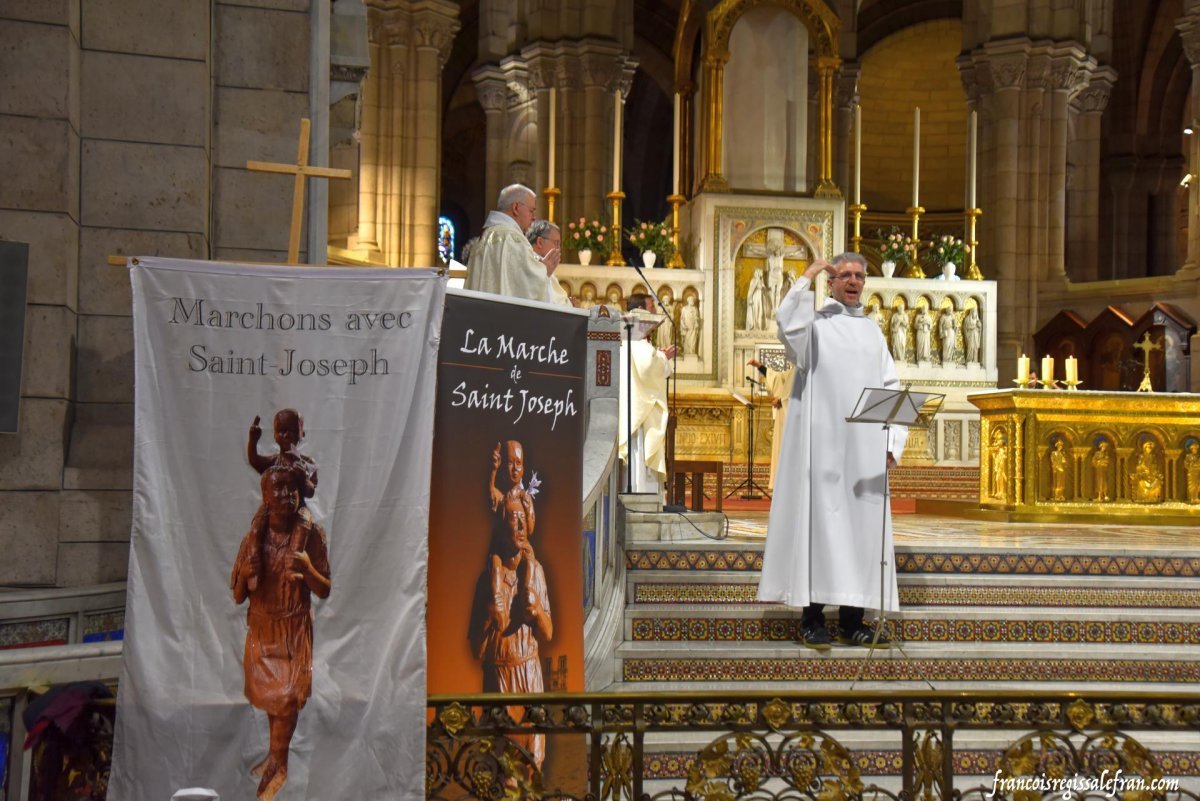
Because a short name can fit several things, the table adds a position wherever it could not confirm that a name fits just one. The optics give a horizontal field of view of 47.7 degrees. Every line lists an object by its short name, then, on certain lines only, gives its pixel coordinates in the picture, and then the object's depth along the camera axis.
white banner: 4.23
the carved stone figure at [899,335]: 15.69
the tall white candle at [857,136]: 14.91
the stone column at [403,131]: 19.20
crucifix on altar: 12.74
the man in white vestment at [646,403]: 10.27
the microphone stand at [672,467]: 9.25
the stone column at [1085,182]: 22.89
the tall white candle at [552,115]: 15.12
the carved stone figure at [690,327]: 15.27
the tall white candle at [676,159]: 15.35
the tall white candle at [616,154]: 14.32
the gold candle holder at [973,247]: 16.31
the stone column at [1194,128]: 18.22
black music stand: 6.36
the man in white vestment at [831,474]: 6.67
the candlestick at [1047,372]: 12.15
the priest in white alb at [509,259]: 6.50
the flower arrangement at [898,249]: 16.17
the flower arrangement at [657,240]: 15.53
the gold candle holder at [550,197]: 14.80
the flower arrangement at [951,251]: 16.44
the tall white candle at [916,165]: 15.23
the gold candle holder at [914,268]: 16.30
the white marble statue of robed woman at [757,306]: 15.39
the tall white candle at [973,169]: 16.27
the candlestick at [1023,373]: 12.21
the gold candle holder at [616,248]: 15.23
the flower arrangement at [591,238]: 15.28
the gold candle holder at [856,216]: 15.66
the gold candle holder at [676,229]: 15.64
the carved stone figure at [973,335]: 16.00
